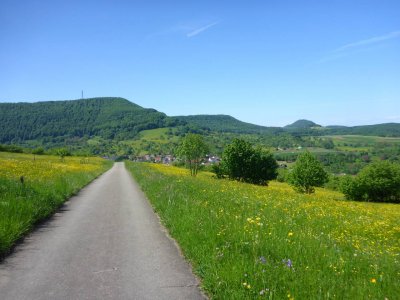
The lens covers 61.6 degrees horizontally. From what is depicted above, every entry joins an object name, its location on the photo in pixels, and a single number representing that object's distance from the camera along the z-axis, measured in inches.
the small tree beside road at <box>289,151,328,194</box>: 2155.5
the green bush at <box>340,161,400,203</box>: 2539.4
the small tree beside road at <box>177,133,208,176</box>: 2372.7
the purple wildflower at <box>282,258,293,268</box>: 232.4
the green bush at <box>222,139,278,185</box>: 2508.6
